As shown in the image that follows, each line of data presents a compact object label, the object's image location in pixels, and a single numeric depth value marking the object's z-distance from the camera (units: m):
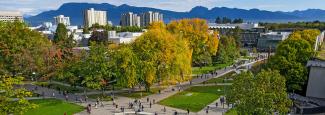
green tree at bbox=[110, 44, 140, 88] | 48.22
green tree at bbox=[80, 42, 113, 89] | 48.97
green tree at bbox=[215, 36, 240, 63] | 85.81
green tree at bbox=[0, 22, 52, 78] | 58.22
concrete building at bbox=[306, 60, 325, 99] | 44.41
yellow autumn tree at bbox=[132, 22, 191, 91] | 49.12
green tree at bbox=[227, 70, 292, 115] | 28.78
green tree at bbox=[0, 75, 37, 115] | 26.06
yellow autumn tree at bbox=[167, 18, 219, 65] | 73.12
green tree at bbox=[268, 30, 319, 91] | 45.81
